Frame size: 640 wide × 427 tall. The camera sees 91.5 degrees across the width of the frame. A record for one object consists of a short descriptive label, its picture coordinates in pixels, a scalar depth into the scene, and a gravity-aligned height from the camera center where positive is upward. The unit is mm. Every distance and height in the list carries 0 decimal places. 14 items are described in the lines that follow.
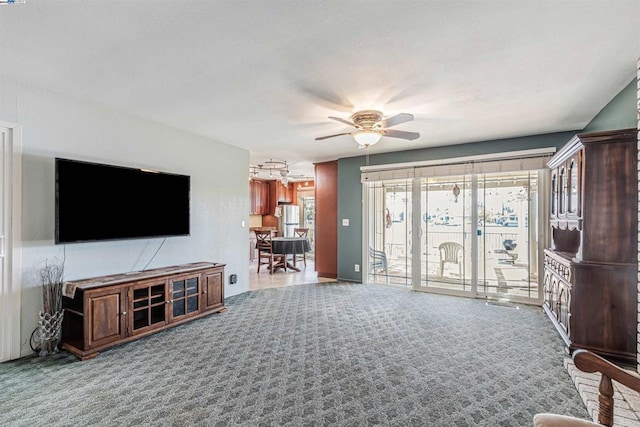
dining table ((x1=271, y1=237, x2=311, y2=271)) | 7098 -761
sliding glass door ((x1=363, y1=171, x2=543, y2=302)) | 4754 -343
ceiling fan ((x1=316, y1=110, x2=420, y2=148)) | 3223 +931
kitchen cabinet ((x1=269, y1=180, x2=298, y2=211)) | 9867 +639
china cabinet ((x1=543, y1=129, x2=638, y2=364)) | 2629 -310
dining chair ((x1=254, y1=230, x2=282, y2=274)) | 7258 -806
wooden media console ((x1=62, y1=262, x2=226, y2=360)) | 2893 -967
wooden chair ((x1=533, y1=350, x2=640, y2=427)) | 1289 -757
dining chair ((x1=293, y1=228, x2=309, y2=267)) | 7571 -603
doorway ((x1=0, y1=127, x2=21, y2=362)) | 2777 -212
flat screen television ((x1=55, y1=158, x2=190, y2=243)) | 2955 +120
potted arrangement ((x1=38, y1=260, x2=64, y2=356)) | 2879 -919
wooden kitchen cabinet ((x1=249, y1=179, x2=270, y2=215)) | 9391 +522
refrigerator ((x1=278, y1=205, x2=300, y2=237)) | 9891 -177
